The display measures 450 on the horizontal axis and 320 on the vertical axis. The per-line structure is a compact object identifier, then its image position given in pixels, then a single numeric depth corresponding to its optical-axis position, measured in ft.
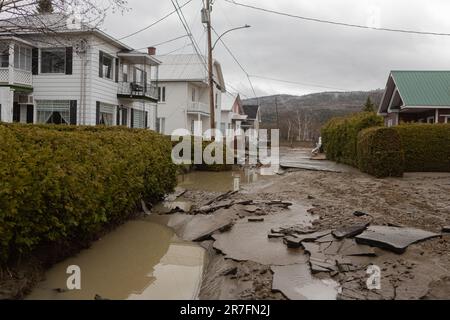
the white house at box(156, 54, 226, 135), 119.03
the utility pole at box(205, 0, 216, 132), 72.75
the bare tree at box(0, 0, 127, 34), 29.32
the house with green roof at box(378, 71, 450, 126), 84.28
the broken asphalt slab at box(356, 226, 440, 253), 16.99
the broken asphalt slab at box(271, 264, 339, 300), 13.43
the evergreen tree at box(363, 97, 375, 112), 122.67
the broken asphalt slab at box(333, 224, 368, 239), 19.11
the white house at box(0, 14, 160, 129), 70.38
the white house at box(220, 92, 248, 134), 171.03
